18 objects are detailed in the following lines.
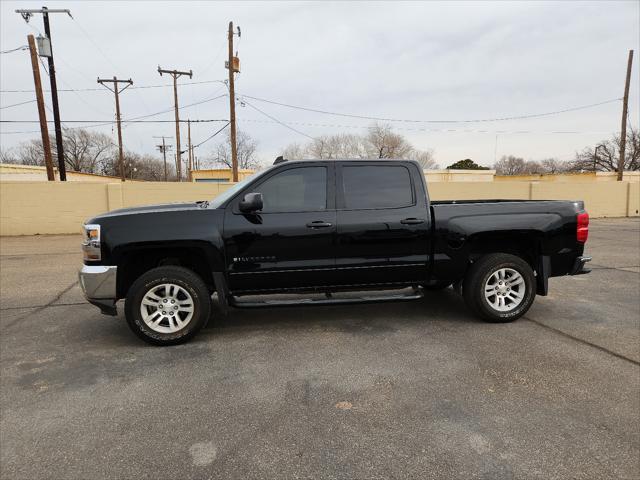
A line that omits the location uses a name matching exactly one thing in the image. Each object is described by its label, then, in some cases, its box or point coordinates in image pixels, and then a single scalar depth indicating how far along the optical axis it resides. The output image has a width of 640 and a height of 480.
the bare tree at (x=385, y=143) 55.26
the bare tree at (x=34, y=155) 73.56
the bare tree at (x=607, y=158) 64.06
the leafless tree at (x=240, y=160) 68.44
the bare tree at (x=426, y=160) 67.68
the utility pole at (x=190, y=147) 61.29
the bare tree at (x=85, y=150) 73.06
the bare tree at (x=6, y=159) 73.00
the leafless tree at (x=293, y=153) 55.78
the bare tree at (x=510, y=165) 106.44
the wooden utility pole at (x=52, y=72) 16.97
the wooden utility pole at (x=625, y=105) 26.82
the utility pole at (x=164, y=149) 79.56
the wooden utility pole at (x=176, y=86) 34.28
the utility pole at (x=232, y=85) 21.55
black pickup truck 4.12
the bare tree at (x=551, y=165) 92.79
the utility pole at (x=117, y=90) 34.69
